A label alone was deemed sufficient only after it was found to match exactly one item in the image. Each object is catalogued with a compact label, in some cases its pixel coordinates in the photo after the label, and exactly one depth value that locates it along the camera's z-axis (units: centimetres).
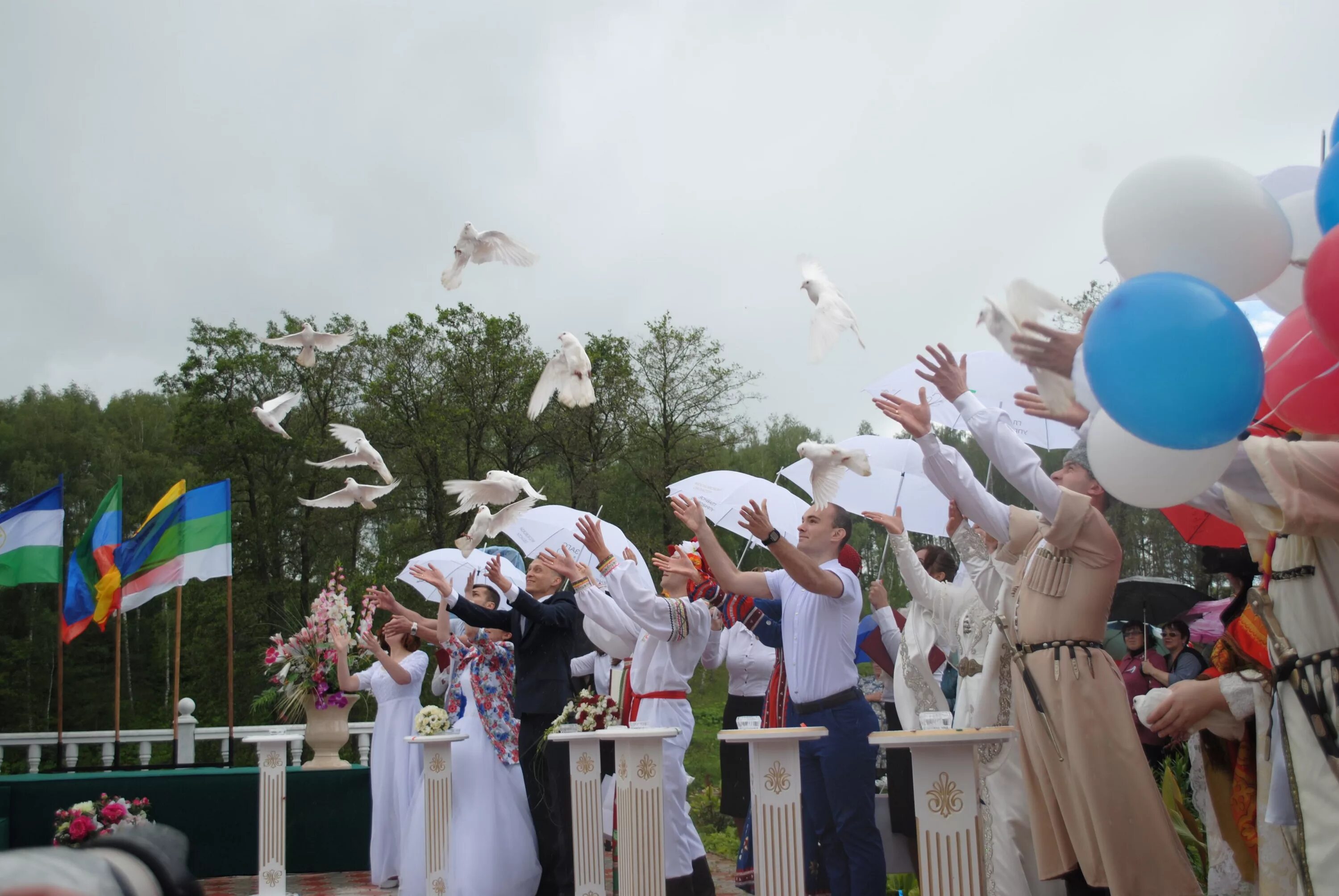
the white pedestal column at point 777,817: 370
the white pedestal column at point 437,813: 619
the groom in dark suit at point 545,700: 641
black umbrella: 738
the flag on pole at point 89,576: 1048
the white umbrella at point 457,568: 810
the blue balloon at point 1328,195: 228
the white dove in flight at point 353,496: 755
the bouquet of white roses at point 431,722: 638
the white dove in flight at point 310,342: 858
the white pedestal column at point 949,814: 302
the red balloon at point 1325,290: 206
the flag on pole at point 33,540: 1043
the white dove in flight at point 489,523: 671
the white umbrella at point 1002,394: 527
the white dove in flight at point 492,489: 662
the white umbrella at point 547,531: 800
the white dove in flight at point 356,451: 791
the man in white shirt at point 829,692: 429
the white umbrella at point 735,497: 687
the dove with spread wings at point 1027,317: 279
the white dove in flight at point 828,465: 509
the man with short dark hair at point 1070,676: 314
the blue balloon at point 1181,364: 221
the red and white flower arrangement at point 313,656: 865
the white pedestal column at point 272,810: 751
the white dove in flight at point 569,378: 643
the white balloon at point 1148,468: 240
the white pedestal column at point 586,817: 539
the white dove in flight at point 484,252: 724
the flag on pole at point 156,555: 991
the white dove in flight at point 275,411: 867
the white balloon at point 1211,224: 245
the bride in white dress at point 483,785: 642
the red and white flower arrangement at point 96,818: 721
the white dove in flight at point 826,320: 511
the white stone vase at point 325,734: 885
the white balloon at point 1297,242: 264
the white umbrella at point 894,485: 627
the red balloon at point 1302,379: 232
